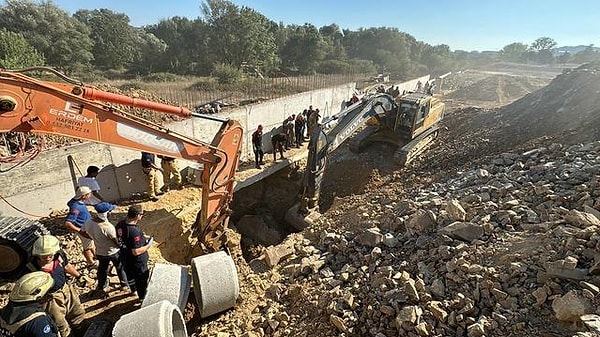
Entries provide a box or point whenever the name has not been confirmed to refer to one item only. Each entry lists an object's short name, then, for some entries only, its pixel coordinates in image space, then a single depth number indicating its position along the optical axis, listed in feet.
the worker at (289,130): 37.50
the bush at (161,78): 63.87
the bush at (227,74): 64.15
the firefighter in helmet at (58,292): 11.37
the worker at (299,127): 38.14
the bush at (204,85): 54.44
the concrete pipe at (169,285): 13.55
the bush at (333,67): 110.45
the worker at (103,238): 14.84
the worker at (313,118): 40.27
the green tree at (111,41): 77.05
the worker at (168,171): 26.76
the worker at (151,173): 24.99
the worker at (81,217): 15.99
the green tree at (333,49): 121.39
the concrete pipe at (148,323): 11.02
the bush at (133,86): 45.58
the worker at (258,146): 31.58
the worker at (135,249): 14.03
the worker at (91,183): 18.49
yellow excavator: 25.79
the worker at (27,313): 9.58
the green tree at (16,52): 44.20
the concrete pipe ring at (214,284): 14.61
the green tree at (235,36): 83.10
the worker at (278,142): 34.71
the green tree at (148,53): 82.28
